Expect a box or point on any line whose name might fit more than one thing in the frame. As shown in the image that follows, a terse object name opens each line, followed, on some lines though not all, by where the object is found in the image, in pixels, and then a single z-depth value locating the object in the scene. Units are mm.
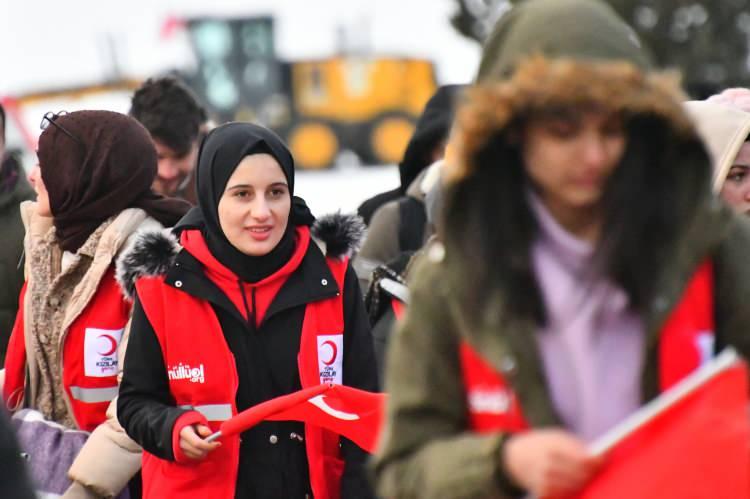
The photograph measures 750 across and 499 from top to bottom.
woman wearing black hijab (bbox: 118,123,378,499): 8837
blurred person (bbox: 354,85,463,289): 12194
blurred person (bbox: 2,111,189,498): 9831
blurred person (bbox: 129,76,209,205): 13536
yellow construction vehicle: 68880
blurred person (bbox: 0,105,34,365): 11811
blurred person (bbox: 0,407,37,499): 4397
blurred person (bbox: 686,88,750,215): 9107
